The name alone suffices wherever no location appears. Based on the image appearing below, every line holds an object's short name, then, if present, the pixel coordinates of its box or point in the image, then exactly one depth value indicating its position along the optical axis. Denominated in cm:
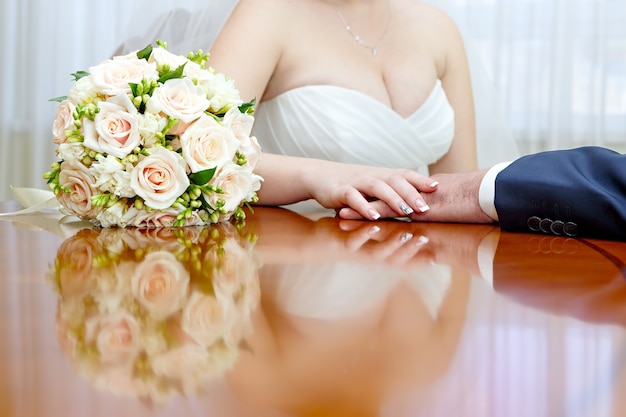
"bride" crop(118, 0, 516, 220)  184
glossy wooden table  36
